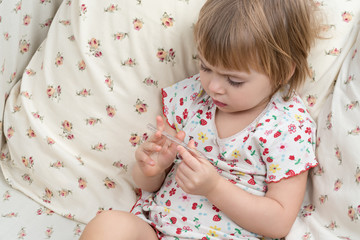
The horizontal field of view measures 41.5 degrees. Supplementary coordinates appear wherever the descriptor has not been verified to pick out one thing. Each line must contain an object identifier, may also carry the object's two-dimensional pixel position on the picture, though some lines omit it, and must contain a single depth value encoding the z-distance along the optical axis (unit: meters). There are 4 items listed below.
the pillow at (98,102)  1.24
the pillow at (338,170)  1.02
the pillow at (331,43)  1.15
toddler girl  0.99
